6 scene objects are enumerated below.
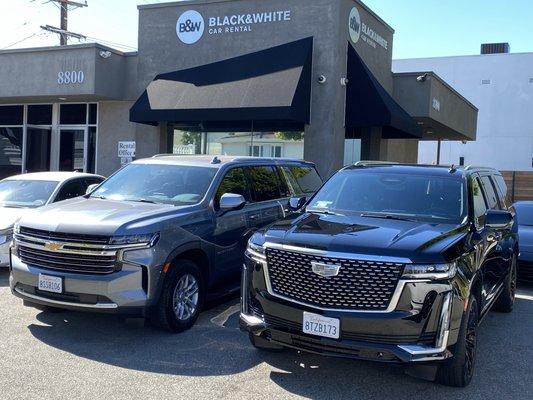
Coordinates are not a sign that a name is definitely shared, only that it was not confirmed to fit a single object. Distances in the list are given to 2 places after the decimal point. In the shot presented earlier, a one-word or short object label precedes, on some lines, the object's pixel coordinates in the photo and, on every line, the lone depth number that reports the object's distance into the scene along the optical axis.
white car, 9.07
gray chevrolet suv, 5.45
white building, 41.16
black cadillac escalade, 4.20
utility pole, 31.39
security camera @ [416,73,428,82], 16.98
